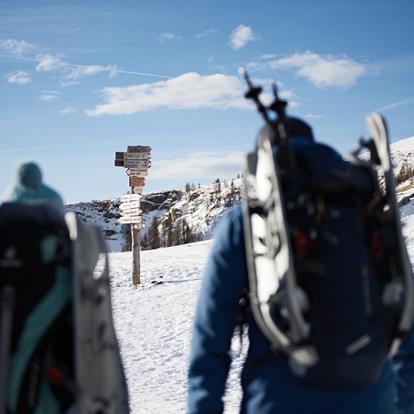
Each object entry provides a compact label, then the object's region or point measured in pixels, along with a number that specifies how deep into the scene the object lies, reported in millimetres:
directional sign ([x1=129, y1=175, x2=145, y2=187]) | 12609
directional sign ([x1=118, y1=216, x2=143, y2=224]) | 12353
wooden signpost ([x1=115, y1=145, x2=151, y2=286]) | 12438
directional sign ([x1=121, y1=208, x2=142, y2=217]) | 12320
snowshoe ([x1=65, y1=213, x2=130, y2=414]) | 1454
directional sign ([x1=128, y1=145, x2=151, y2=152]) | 12648
